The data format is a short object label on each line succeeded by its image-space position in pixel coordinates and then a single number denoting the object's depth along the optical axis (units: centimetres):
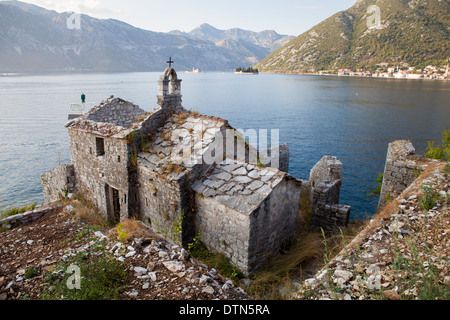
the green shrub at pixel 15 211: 1144
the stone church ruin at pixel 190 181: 852
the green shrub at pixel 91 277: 455
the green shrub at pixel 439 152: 1438
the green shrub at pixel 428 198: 687
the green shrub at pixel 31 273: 534
